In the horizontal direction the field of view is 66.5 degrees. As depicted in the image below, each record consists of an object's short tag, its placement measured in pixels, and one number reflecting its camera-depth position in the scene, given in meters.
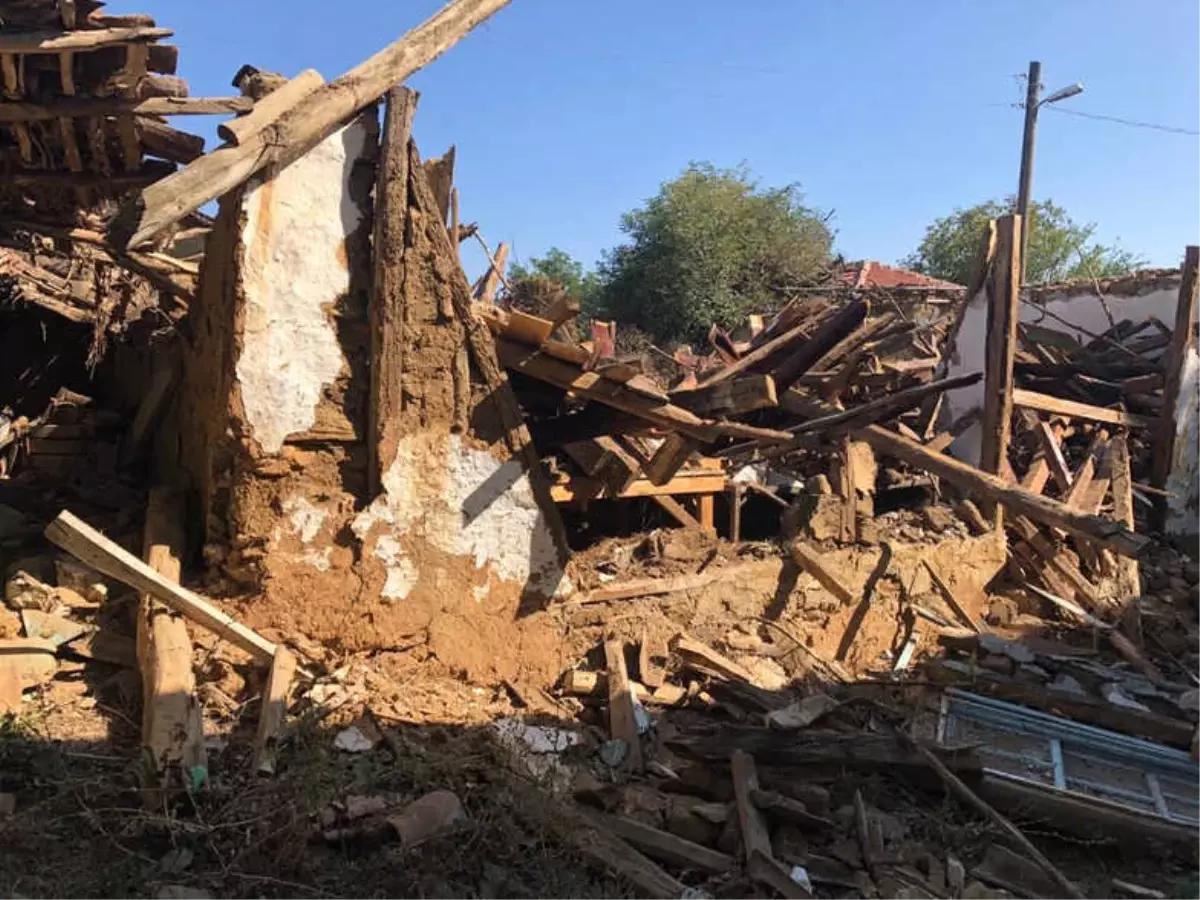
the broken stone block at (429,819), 4.04
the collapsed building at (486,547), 4.88
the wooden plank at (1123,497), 9.33
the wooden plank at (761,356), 7.25
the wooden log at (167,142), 6.32
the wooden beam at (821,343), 6.34
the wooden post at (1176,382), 11.30
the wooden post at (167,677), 4.24
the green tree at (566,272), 29.89
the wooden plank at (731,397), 5.86
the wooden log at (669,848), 4.42
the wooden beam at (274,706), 4.44
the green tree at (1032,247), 34.00
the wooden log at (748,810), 4.50
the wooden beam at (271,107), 4.86
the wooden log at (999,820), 4.47
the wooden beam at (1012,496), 5.37
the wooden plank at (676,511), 7.64
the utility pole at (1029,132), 21.12
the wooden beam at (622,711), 5.31
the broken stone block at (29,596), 5.52
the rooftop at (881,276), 24.73
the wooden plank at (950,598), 7.89
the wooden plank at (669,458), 6.32
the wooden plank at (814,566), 7.15
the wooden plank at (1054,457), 10.38
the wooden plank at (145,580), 5.10
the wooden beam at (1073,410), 10.85
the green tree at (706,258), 27.05
